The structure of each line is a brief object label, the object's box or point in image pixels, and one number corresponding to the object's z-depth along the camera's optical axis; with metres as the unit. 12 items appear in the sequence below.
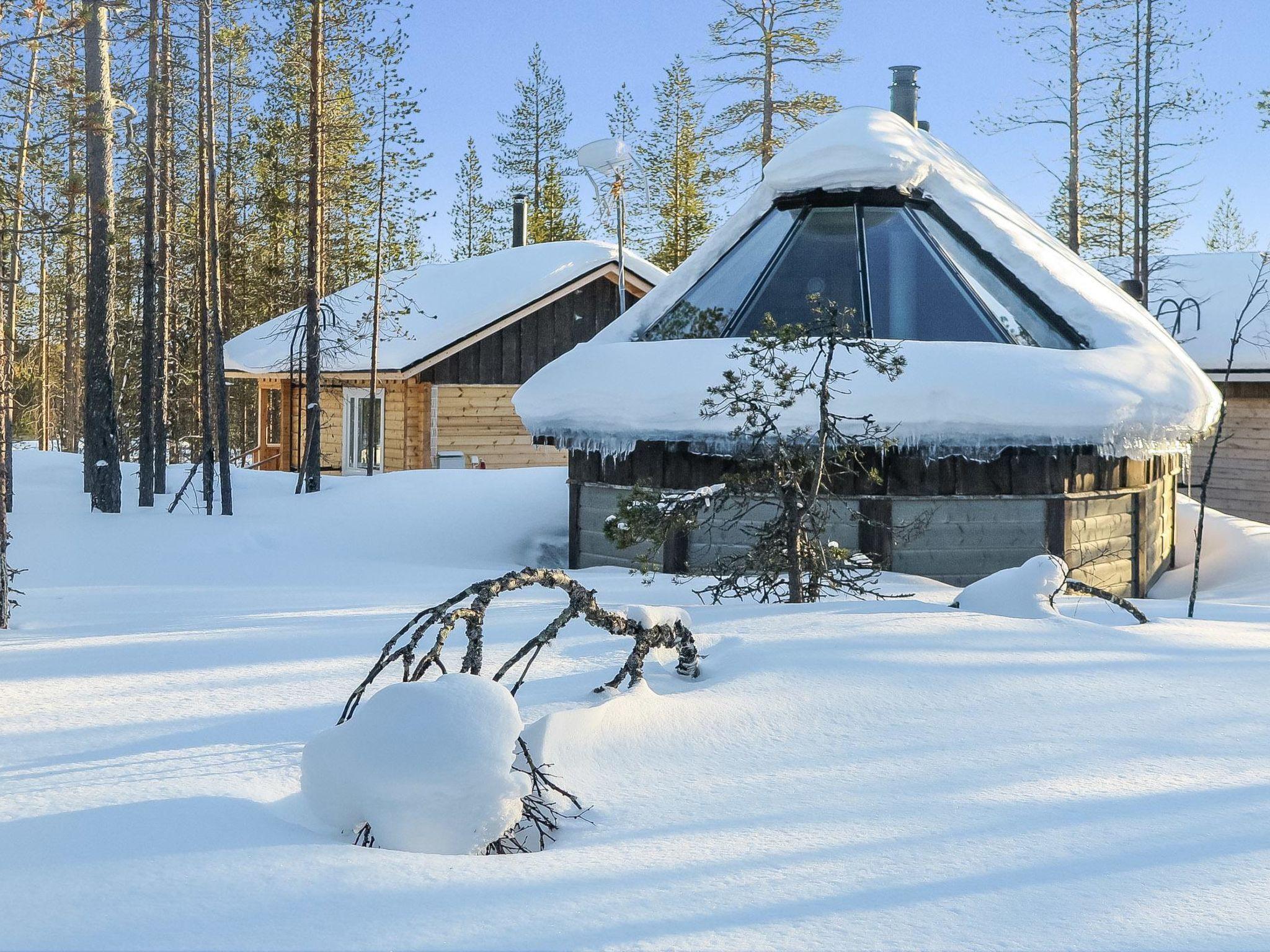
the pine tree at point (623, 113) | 35.72
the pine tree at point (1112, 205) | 27.14
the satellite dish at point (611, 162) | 10.47
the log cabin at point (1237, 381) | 15.98
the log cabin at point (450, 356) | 19.75
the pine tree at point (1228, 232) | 43.50
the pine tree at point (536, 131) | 37.75
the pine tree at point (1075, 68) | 21.64
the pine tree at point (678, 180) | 33.12
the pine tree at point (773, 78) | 23.75
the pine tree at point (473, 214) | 41.13
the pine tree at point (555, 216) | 36.47
